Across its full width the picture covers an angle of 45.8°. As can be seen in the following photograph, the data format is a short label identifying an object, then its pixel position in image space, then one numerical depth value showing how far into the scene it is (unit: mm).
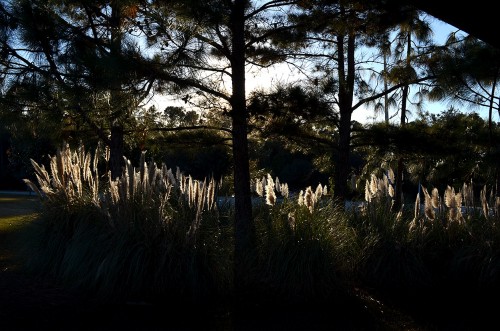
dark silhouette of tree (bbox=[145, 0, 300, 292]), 7645
